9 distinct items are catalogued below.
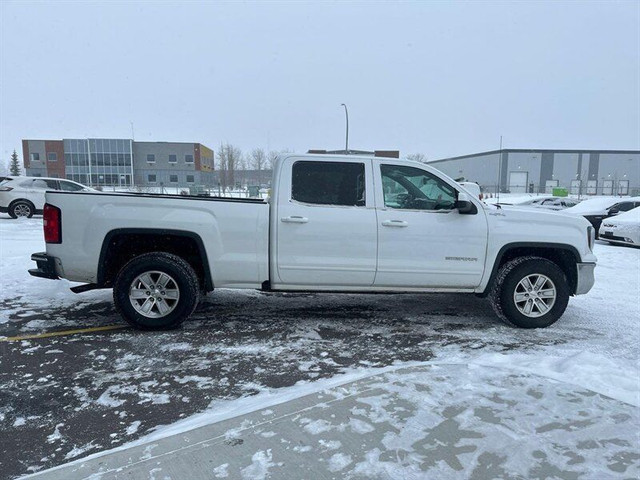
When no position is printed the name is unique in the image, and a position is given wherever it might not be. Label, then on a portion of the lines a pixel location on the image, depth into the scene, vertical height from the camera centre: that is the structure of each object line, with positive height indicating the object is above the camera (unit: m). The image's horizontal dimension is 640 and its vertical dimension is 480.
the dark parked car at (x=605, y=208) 16.34 -0.45
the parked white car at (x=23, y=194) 16.39 -0.25
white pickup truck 4.87 -0.56
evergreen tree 88.59 +4.25
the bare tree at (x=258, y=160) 84.89 +5.71
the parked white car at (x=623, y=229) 12.17 -0.90
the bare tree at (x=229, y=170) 66.43 +3.04
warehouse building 73.12 +4.54
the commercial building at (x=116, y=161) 72.81 +4.36
